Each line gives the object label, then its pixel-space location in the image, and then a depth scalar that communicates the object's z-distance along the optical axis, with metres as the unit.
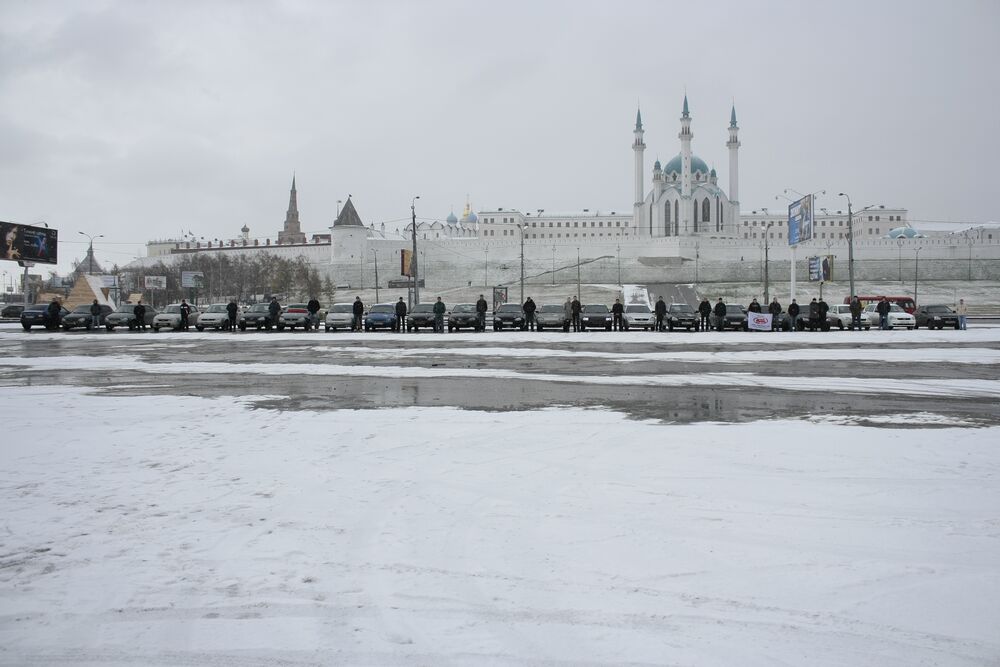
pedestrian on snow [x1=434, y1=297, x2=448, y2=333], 35.34
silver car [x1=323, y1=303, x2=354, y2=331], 37.91
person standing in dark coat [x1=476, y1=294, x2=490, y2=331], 35.44
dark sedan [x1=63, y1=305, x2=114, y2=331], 39.75
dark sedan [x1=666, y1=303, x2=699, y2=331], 36.75
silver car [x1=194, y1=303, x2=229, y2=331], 38.75
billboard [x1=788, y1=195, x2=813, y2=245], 47.00
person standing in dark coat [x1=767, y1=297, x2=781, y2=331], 35.78
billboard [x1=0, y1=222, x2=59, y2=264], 55.31
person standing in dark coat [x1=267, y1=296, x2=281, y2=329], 38.19
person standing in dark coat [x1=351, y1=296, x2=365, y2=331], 37.06
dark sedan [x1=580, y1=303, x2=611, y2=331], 36.56
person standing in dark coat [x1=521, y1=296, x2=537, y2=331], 36.34
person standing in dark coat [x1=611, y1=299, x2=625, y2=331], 36.99
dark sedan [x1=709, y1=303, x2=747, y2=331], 36.75
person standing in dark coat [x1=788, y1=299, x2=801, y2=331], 35.56
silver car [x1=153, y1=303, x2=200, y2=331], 39.34
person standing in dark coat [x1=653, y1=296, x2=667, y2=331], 36.25
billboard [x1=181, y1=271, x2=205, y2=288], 70.56
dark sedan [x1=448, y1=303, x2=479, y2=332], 35.97
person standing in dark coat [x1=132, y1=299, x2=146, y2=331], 39.22
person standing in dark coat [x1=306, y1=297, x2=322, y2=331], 38.66
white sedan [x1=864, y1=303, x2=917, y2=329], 38.66
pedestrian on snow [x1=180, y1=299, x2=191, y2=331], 38.38
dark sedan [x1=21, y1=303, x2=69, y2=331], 39.75
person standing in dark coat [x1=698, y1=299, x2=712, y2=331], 36.66
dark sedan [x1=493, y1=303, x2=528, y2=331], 36.31
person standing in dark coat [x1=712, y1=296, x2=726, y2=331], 36.08
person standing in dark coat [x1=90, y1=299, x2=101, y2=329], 41.19
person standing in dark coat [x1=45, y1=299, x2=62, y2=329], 39.75
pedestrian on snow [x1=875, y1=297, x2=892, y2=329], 35.91
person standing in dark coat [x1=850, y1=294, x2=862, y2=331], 35.50
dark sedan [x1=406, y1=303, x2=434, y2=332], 36.59
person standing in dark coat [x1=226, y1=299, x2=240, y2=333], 38.06
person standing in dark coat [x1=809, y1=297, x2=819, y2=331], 35.16
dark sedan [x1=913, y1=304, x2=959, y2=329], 38.28
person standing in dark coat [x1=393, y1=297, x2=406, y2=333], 35.55
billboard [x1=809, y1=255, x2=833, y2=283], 60.66
